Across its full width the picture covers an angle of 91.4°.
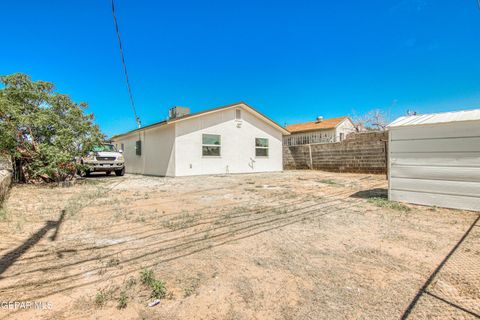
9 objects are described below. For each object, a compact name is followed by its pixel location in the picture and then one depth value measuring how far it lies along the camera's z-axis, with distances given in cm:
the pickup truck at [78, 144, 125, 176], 1147
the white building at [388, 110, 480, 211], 445
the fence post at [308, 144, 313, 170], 1507
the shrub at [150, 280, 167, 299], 188
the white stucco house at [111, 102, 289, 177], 1160
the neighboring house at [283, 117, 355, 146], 2577
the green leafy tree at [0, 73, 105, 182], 811
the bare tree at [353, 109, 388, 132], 2970
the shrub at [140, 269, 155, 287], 205
